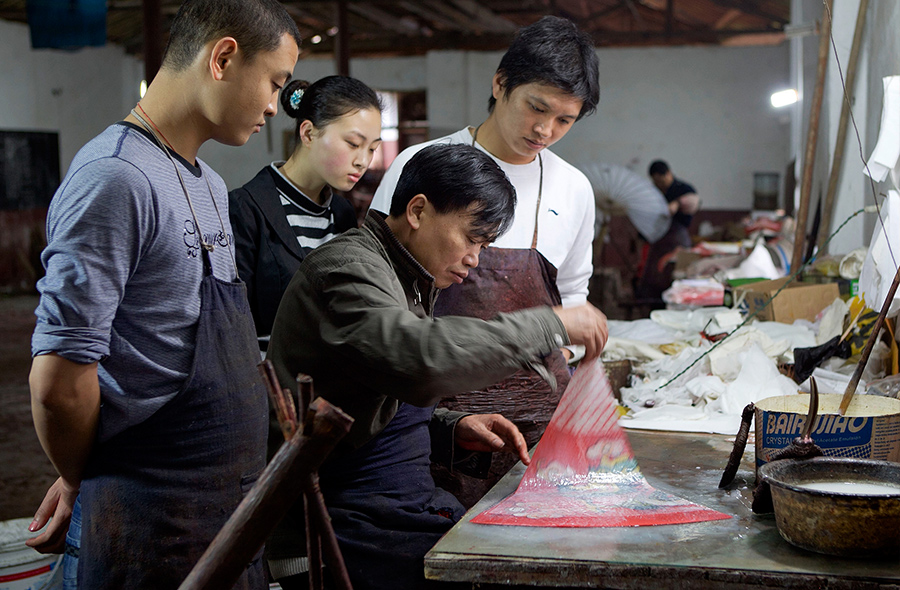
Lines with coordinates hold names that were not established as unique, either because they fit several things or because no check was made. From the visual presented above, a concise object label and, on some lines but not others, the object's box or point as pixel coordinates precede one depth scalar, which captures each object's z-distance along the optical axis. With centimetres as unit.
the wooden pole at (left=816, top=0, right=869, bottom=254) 371
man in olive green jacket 139
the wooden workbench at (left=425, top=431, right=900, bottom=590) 128
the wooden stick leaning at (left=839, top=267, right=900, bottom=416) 170
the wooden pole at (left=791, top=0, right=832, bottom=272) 442
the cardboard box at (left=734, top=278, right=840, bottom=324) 355
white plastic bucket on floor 236
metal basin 126
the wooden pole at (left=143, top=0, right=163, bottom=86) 755
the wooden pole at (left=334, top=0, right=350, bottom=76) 1027
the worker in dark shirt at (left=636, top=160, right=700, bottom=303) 745
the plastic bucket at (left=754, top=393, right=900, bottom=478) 160
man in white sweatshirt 235
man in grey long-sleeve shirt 128
